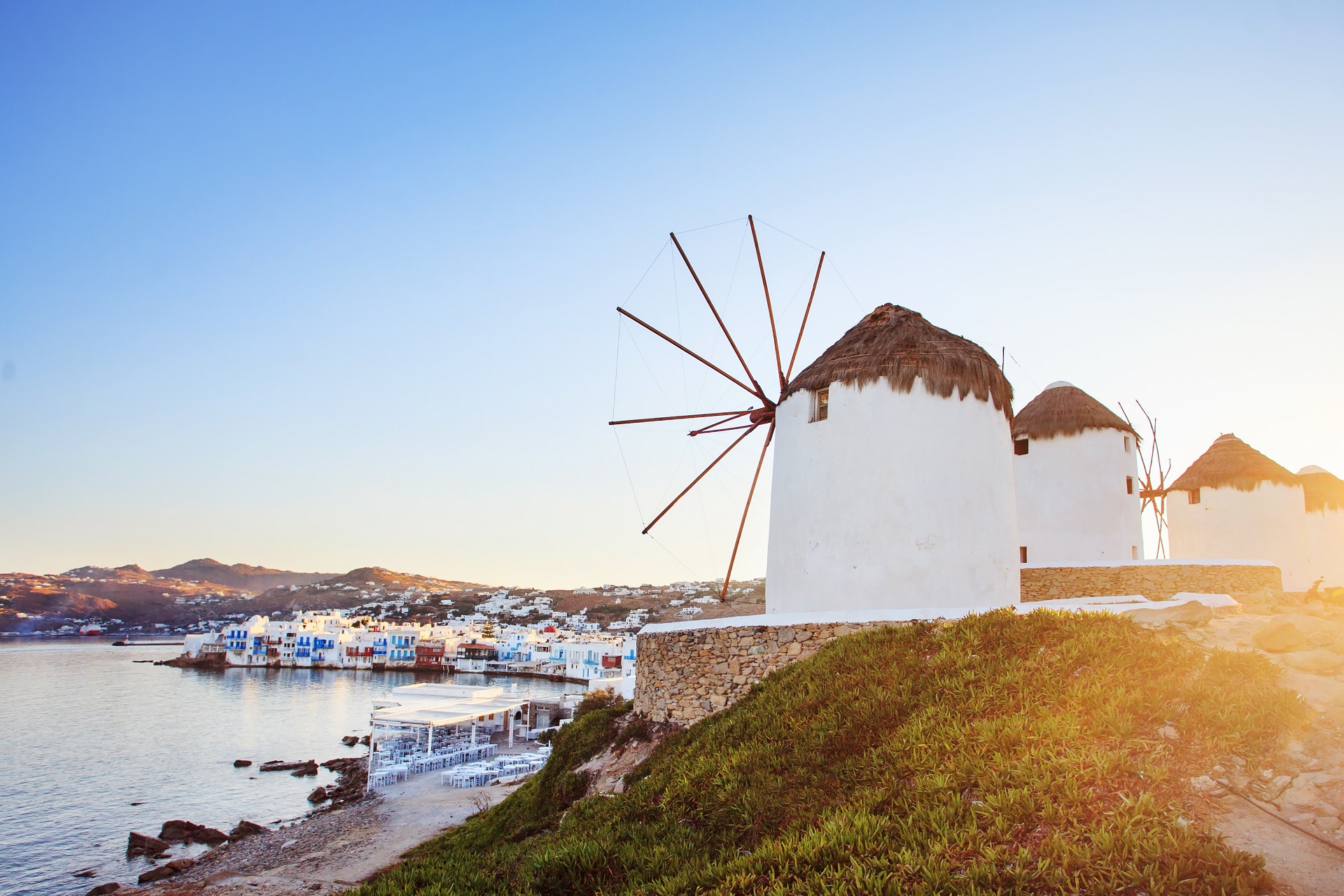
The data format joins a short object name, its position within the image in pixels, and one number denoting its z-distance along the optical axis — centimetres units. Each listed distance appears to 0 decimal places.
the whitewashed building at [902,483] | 1185
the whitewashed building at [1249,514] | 2188
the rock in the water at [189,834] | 2305
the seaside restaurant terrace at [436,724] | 3155
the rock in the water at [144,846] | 2195
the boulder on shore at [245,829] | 2320
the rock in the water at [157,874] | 1942
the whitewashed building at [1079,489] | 1884
